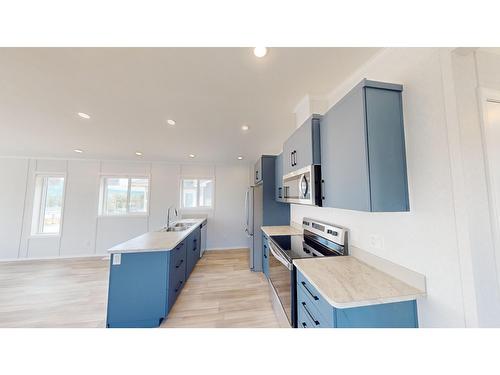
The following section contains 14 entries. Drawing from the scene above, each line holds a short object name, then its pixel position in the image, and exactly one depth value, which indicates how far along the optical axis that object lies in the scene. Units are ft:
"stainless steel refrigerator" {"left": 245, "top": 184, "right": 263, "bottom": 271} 11.19
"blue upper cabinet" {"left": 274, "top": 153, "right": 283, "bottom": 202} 9.74
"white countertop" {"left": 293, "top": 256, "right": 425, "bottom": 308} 2.97
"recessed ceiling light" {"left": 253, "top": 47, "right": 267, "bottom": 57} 4.16
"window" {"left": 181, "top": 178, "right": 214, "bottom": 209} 16.52
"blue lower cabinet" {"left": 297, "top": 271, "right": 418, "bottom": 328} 3.02
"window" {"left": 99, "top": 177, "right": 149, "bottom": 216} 15.48
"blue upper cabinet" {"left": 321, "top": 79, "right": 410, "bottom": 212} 3.40
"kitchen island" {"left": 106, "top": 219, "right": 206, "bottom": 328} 6.14
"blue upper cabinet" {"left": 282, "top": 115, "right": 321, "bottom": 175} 5.11
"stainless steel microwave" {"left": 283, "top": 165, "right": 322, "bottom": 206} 5.03
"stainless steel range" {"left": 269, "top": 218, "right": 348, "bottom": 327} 4.79
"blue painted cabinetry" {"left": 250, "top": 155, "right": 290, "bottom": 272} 10.79
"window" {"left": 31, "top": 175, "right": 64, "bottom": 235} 14.39
